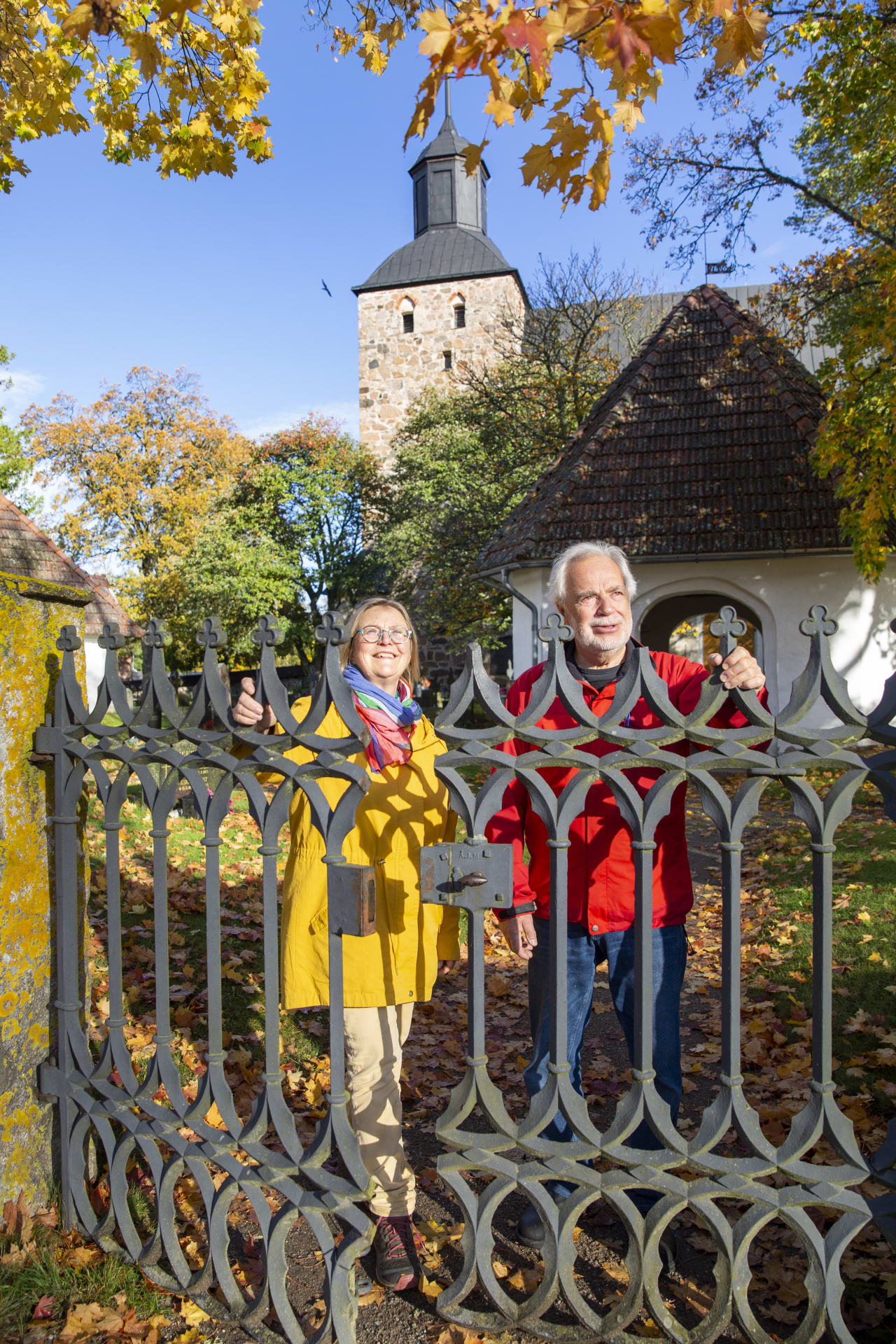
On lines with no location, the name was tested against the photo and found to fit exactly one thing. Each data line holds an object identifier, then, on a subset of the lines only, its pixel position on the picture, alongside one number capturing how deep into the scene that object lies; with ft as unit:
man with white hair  7.85
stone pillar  7.70
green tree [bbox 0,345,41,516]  111.76
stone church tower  116.06
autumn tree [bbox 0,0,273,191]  13.82
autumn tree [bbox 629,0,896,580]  26.22
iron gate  5.83
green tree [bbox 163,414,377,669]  99.14
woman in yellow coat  7.75
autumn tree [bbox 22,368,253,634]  113.70
